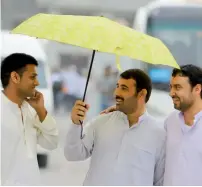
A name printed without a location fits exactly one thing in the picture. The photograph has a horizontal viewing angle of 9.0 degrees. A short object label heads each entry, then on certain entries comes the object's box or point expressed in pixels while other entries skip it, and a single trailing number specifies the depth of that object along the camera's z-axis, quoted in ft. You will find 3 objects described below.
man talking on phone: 27.05
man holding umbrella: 27.25
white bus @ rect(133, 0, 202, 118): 81.27
